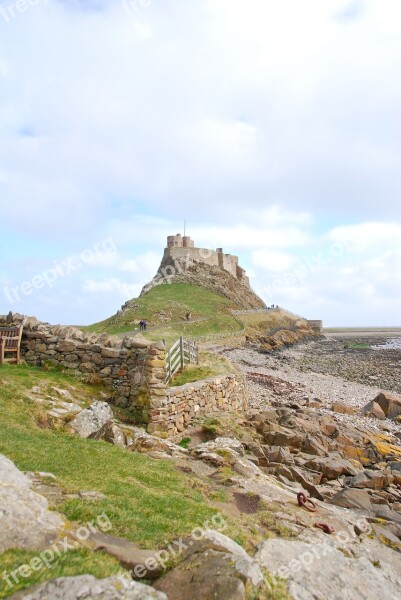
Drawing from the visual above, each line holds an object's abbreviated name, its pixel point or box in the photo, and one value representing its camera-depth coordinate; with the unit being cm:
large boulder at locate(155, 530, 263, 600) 418
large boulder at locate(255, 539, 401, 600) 544
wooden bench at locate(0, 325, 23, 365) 1492
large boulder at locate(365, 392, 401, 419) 2416
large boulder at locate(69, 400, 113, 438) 1072
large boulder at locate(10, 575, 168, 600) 353
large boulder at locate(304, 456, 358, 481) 1281
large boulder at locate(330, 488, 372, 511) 1038
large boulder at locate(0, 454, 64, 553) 442
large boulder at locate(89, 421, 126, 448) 1047
